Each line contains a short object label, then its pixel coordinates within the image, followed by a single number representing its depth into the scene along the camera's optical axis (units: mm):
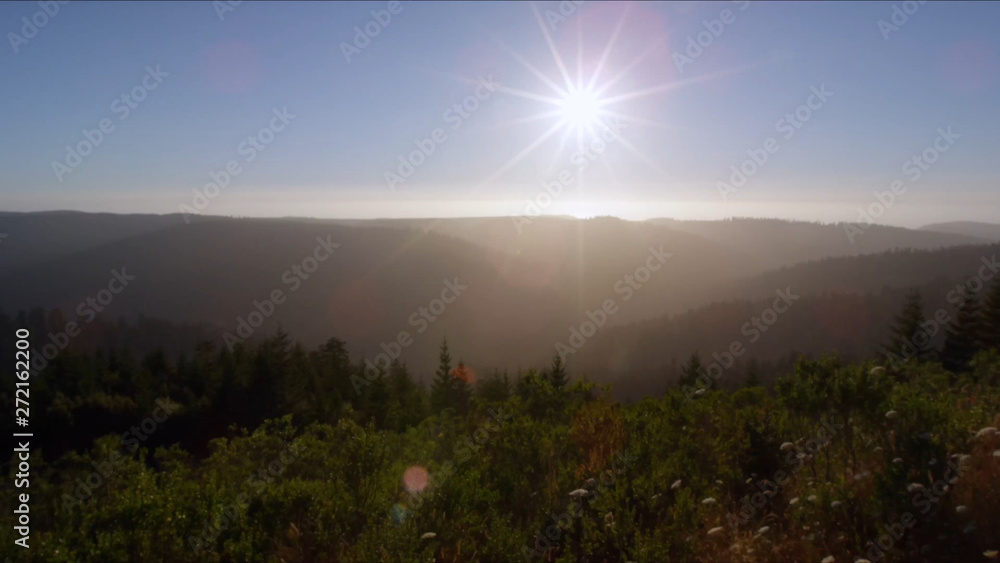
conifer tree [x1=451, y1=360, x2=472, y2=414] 31000
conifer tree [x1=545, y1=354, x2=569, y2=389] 25605
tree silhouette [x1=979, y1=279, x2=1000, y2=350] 26634
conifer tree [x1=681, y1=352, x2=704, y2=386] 28162
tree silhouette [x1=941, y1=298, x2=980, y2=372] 27972
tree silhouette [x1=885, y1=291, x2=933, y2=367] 26362
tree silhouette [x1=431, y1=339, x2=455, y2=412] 30531
